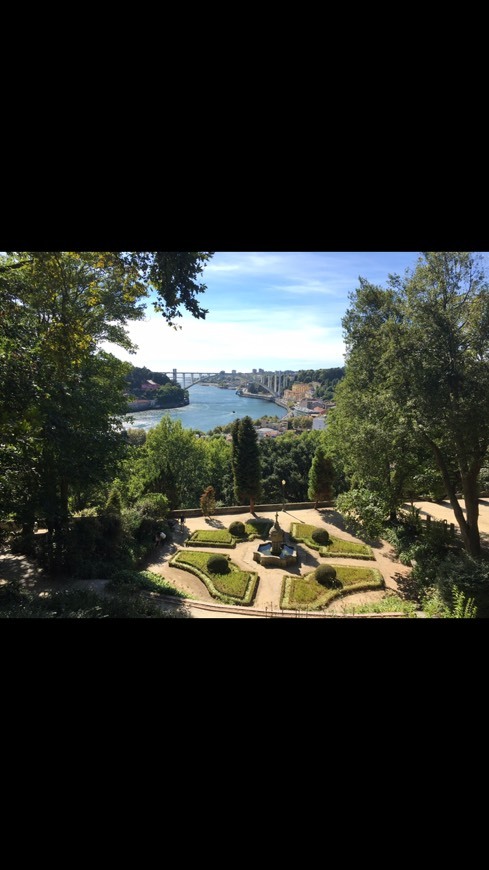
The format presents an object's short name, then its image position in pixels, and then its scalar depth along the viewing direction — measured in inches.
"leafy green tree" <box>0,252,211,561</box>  195.2
